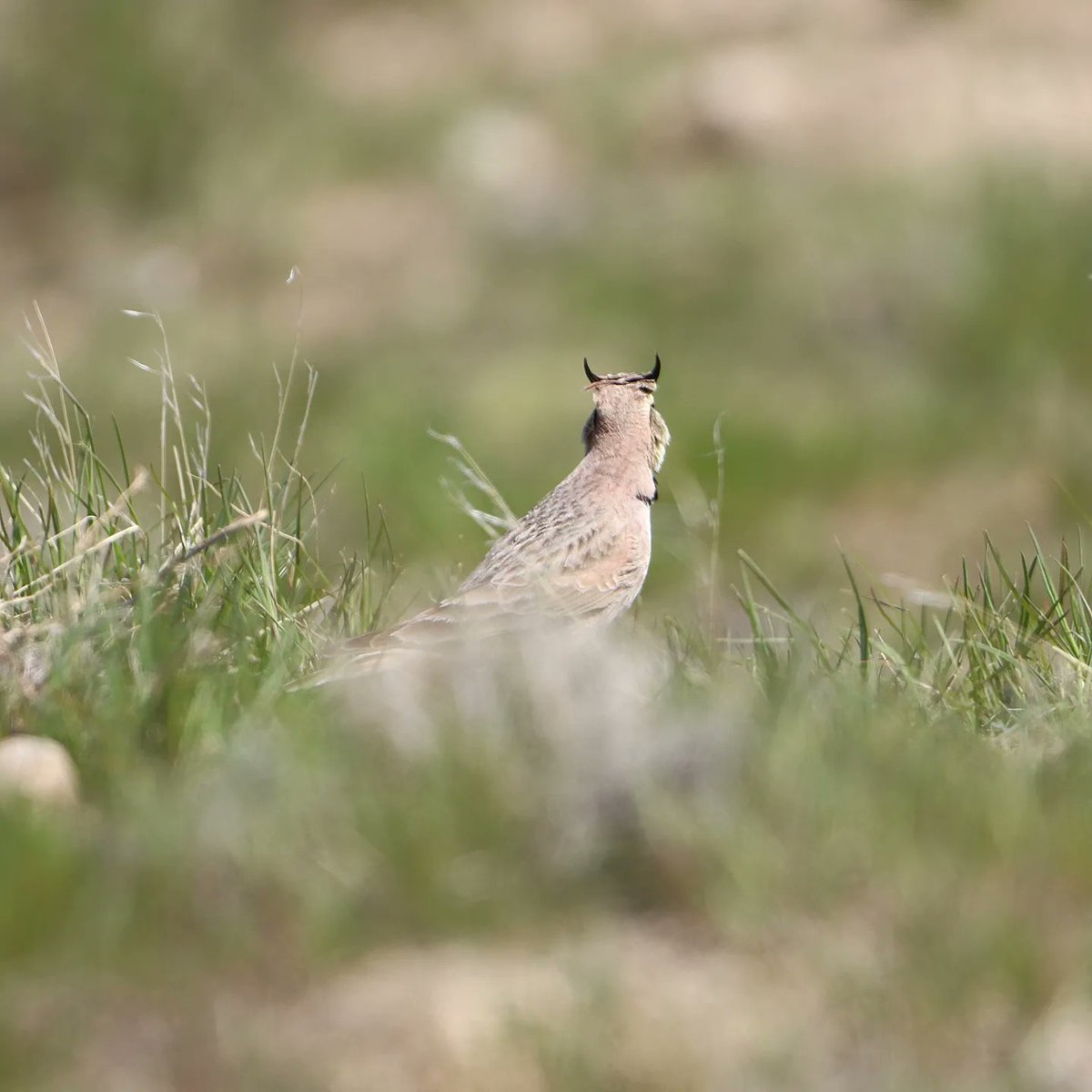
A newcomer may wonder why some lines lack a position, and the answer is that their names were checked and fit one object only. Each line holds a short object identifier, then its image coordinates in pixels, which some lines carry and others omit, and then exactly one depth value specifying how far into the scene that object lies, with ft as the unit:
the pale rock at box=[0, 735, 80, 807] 24.08
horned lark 36.86
